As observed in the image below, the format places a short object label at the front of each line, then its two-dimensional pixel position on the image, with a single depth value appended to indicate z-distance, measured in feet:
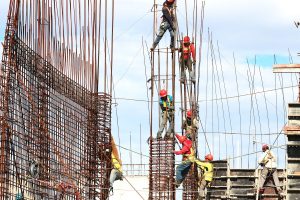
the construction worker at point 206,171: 106.93
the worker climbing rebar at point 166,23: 104.73
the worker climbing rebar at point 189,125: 109.40
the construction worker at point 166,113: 103.91
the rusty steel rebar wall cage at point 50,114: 72.84
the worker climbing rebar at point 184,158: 100.17
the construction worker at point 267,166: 106.32
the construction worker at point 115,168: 97.96
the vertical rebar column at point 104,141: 97.19
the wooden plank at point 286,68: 89.86
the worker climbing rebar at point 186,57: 107.76
